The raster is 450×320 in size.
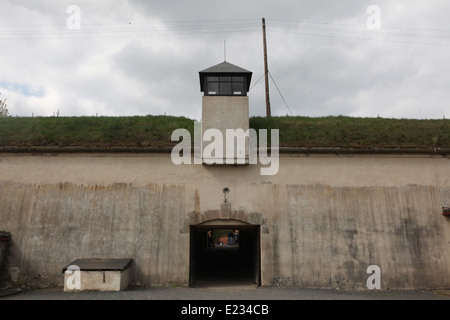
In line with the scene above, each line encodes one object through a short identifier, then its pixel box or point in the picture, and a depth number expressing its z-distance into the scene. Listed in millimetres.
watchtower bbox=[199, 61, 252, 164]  12023
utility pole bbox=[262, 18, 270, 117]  19706
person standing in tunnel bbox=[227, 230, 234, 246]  33375
